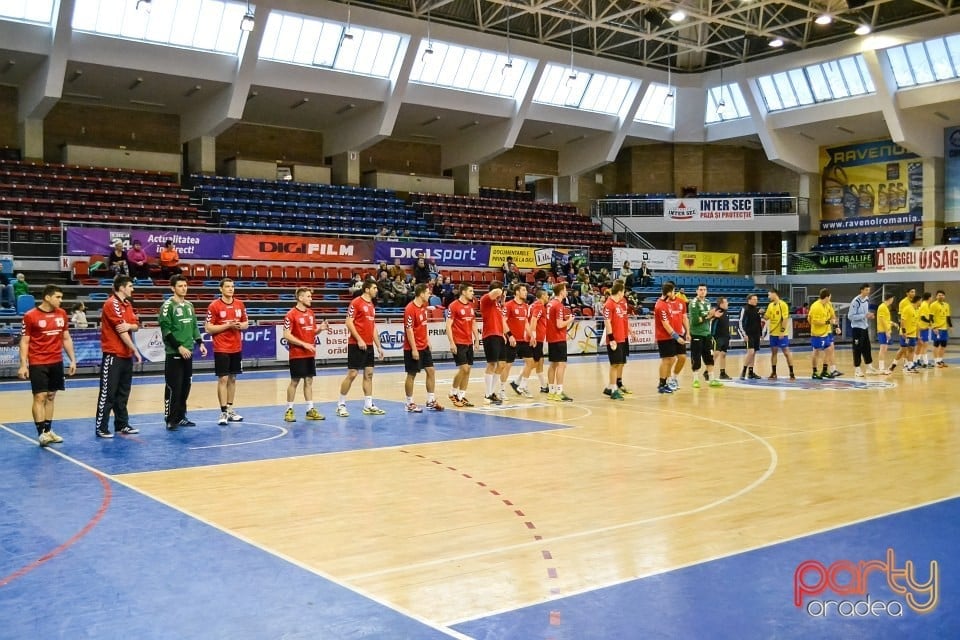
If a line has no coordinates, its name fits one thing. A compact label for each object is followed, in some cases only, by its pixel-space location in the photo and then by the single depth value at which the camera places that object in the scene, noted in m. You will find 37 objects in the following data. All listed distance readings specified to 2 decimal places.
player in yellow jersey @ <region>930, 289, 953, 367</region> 21.91
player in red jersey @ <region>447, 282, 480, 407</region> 13.73
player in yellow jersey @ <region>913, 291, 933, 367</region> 21.56
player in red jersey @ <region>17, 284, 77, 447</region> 9.89
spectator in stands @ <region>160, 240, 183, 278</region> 24.98
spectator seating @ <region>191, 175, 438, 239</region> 30.00
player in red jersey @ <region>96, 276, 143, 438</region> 10.59
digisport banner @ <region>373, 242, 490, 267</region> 30.48
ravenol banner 38.91
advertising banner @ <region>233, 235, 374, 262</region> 27.89
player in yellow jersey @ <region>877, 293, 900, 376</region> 20.19
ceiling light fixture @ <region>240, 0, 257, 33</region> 25.31
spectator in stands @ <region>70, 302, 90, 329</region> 19.97
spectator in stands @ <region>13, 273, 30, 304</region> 20.89
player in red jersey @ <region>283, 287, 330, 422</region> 12.16
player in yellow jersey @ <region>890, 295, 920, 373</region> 21.18
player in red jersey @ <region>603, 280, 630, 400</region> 15.13
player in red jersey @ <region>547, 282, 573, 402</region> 14.89
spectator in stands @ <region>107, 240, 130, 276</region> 23.50
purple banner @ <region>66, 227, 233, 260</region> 24.38
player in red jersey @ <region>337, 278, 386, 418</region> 12.53
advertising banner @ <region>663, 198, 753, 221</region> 40.59
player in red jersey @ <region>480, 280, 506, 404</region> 14.15
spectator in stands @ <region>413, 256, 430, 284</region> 28.88
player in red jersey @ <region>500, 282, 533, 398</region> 15.09
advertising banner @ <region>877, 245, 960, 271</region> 33.22
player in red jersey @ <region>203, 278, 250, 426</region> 11.83
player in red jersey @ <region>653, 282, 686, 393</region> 16.05
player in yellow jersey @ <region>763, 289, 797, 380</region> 18.64
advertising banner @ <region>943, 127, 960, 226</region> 36.84
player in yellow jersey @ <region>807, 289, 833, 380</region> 18.22
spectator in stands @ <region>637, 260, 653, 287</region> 36.19
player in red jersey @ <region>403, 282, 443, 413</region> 13.02
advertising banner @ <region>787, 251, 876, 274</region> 36.22
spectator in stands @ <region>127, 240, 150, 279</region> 24.31
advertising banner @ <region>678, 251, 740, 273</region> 40.09
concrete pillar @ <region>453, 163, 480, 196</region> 39.31
